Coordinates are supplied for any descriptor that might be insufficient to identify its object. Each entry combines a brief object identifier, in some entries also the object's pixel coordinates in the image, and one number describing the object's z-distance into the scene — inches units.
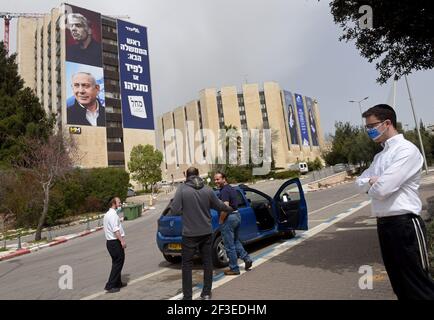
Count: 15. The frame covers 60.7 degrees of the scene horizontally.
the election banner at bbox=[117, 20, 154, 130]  2800.2
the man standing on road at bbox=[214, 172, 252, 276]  259.3
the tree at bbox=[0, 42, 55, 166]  1129.4
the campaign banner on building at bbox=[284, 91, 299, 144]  4018.2
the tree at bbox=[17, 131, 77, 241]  884.0
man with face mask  110.5
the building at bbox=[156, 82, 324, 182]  3838.6
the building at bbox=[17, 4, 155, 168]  2549.2
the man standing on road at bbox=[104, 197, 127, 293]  257.9
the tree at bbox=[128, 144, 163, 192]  2247.8
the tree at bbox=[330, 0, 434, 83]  224.4
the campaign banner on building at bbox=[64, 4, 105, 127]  2539.4
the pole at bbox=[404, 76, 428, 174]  1427.7
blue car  298.2
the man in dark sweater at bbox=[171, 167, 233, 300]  200.4
